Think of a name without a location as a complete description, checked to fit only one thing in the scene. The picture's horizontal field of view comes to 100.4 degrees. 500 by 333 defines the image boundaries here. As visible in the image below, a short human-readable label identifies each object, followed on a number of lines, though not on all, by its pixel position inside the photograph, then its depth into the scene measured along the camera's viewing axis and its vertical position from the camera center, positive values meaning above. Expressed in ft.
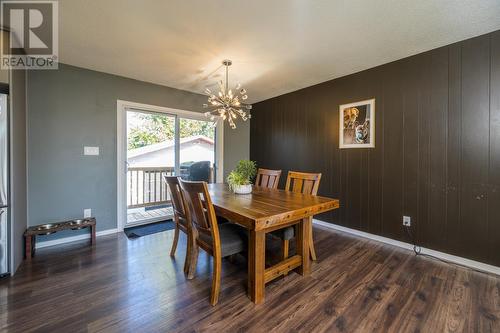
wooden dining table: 5.32 -1.37
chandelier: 8.79 +2.63
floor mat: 10.43 -3.41
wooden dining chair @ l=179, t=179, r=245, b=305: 5.51 -2.07
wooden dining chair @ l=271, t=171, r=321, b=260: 6.86 -0.93
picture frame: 10.00 +2.04
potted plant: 7.99 -0.46
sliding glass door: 11.79 +0.60
